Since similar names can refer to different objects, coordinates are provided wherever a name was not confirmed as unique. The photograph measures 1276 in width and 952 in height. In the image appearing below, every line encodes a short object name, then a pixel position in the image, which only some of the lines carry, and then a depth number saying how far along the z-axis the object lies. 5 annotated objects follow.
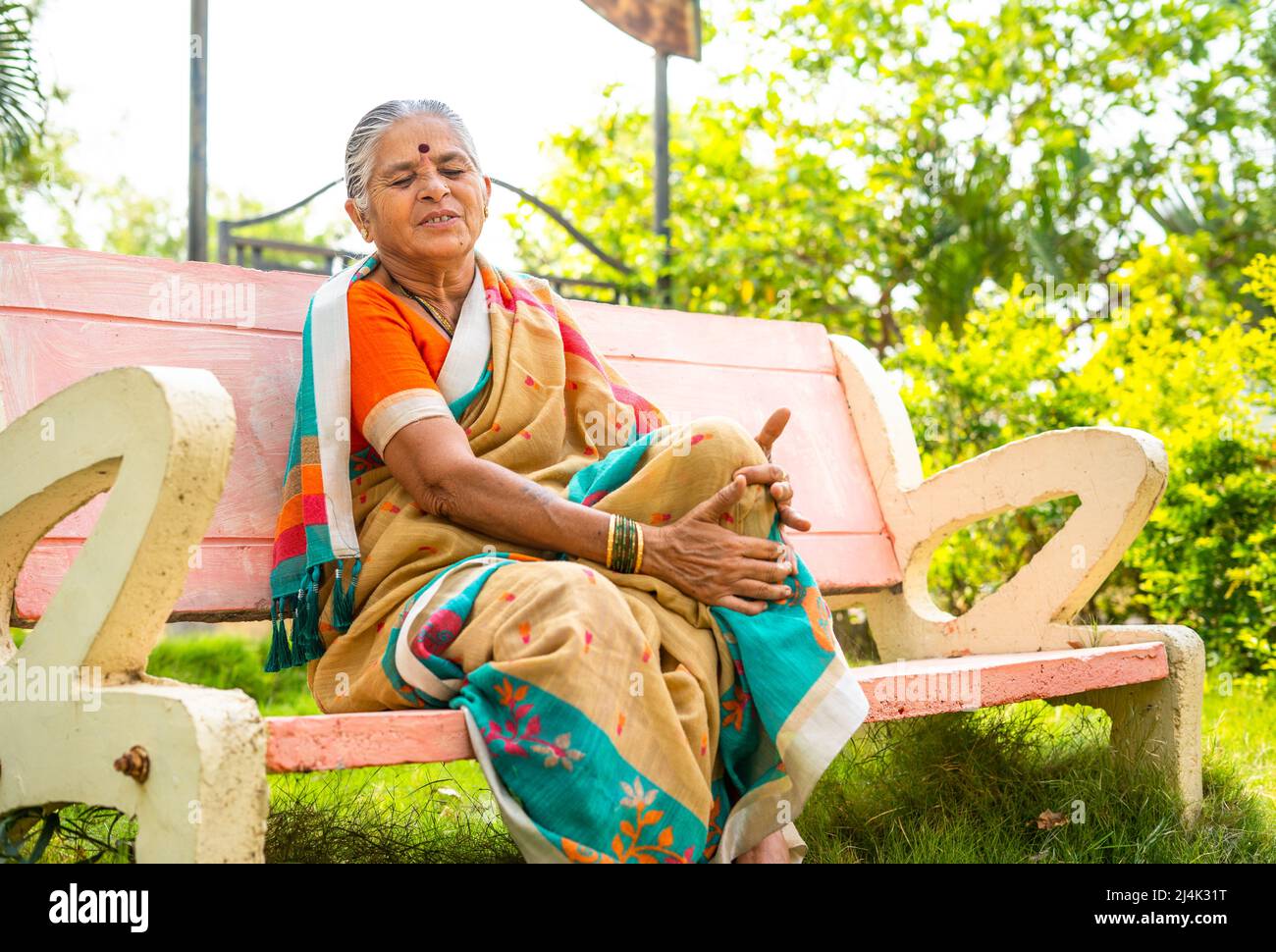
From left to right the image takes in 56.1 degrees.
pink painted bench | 1.47
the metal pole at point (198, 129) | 3.59
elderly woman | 1.67
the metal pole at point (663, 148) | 5.24
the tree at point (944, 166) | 7.52
